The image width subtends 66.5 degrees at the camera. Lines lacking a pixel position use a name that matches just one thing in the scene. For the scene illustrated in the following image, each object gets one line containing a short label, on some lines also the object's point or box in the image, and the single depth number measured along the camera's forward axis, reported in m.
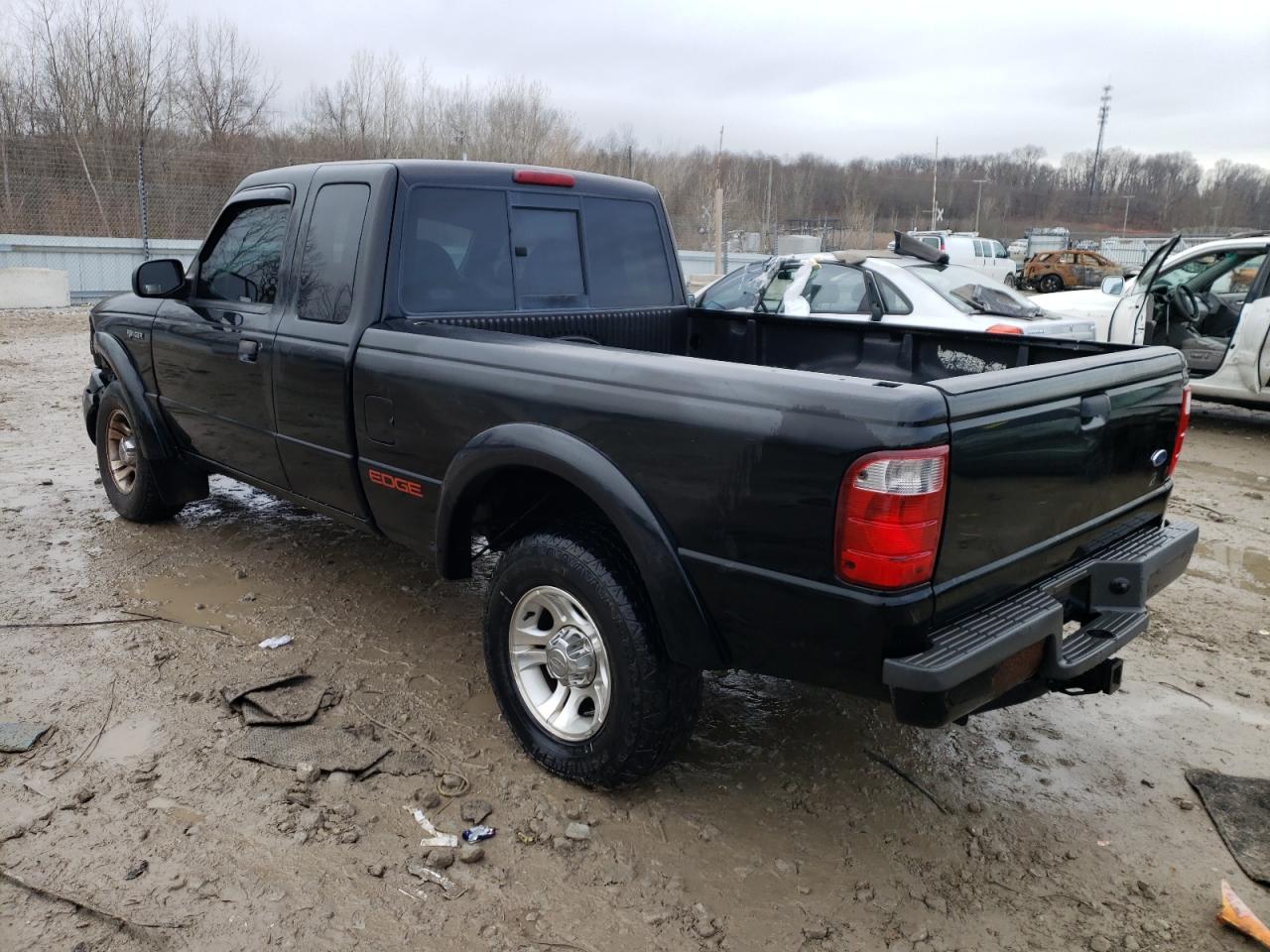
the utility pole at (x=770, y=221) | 40.06
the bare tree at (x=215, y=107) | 31.55
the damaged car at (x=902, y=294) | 8.09
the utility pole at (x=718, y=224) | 19.14
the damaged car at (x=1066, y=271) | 35.12
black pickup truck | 2.42
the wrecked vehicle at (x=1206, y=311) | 8.95
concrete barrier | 17.45
